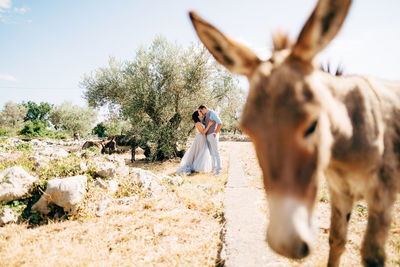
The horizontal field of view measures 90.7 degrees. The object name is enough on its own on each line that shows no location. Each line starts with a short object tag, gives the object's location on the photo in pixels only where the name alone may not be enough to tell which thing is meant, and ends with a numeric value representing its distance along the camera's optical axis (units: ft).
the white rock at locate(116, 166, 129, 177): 17.61
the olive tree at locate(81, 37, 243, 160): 37.06
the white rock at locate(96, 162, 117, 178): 16.39
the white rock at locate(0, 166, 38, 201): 13.08
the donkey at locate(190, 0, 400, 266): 3.38
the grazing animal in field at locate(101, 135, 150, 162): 41.32
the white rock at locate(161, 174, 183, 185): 18.13
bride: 25.91
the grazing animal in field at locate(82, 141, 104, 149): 43.77
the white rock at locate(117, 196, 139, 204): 14.12
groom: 24.30
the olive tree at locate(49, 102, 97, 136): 123.85
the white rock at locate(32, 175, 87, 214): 12.50
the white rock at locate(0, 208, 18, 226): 11.98
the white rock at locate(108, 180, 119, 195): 15.03
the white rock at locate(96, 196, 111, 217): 12.66
